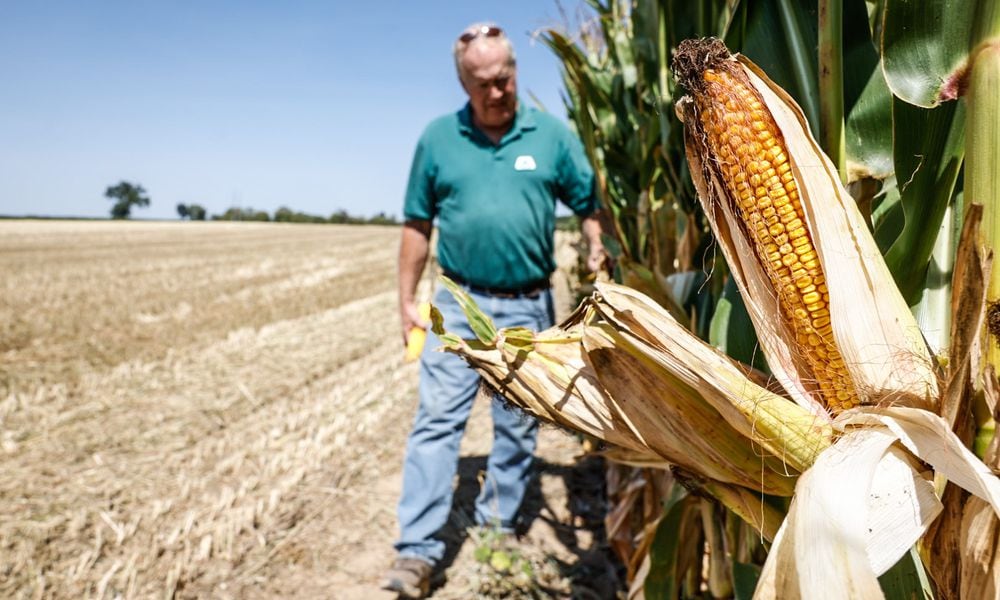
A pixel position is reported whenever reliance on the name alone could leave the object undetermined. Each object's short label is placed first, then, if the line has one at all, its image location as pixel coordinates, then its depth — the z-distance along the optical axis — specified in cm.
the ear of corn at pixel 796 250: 87
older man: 279
